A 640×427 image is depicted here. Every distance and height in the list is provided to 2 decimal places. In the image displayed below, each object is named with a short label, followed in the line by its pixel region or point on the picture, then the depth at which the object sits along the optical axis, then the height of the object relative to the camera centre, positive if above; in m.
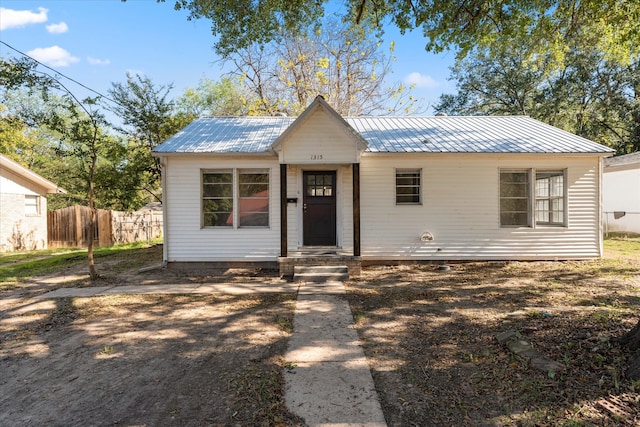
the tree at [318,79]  21.64 +8.08
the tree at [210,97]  26.38 +9.07
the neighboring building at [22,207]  15.60 +0.13
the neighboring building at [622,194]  16.09 +0.42
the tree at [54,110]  7.39 +2.28
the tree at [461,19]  7.42 +4.28
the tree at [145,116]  15.73 +4.25
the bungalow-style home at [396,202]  9.32 +0.09
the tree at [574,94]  22.47 +7.57
